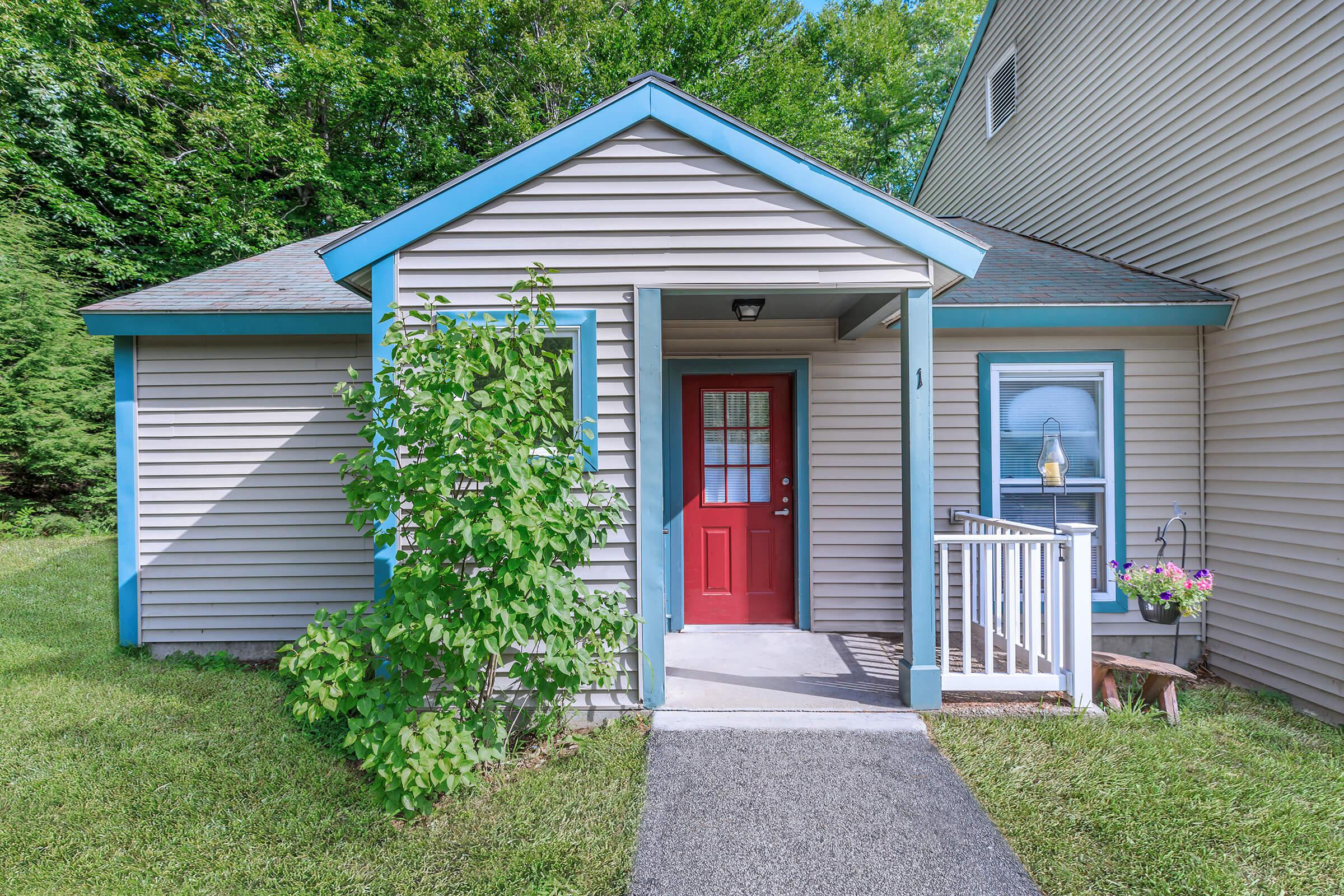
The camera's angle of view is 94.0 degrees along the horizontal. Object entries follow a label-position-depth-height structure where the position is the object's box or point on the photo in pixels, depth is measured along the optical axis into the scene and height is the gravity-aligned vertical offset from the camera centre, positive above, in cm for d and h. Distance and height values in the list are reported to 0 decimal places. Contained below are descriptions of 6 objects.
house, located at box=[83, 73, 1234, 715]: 357 +31
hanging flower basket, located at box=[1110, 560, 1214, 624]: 402 -95
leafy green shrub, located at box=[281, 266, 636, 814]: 261 -52
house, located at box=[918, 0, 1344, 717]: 393 +149
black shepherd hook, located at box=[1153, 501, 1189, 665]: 473 -68
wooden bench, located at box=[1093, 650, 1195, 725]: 362 -139
